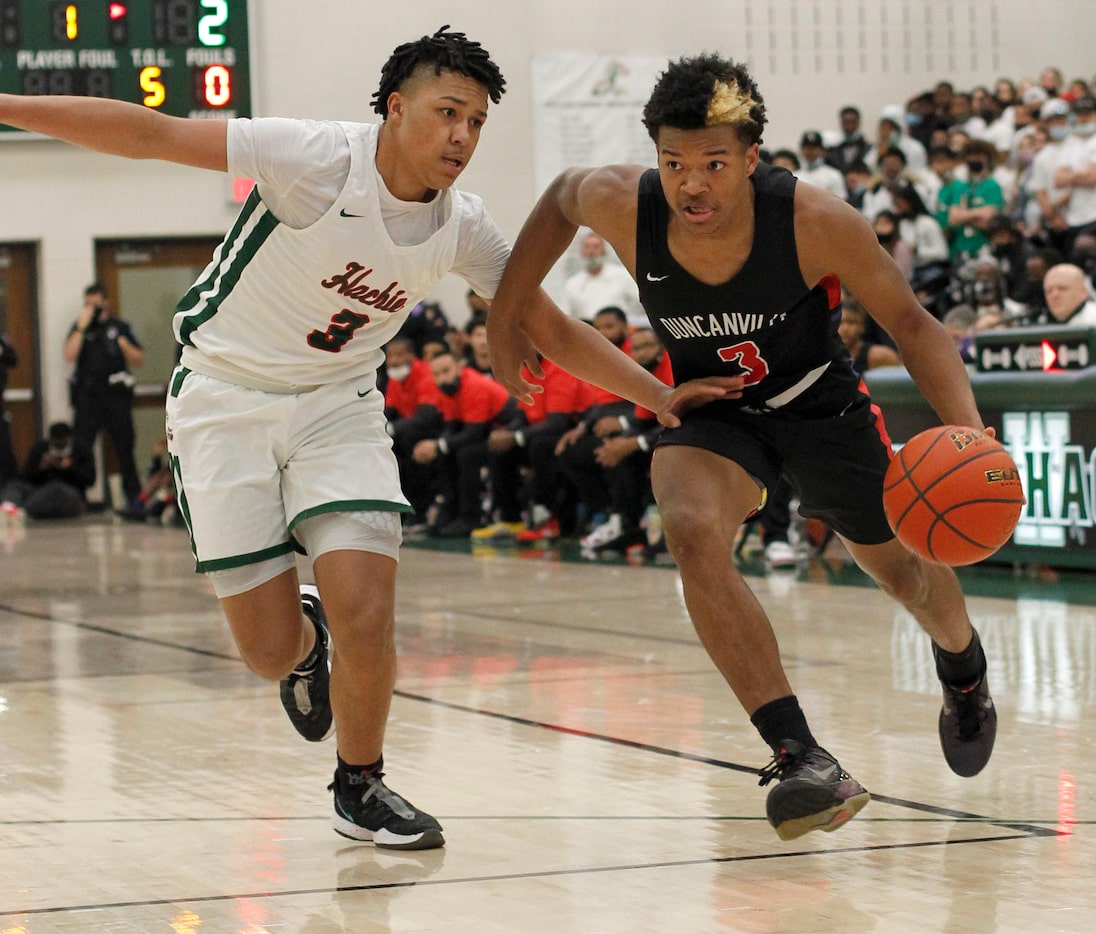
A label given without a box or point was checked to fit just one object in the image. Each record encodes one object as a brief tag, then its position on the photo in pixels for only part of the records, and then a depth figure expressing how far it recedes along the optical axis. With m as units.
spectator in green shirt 14.91
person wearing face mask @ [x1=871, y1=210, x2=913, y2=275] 14.42
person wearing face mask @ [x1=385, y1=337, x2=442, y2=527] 13.91
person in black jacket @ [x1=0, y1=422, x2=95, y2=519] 16.89
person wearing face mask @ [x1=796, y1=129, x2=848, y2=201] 16.89
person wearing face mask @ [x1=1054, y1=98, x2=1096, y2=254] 14.22
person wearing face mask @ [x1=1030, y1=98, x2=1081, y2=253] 14.40
